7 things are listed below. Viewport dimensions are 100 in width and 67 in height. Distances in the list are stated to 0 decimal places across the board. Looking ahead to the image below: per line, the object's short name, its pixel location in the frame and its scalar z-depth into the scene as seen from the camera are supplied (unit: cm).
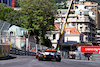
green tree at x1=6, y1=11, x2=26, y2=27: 6084
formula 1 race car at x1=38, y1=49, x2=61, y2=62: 2214
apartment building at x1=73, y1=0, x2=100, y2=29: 18291
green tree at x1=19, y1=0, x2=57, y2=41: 5259
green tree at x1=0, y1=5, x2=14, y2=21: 6950
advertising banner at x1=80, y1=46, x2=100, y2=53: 4061
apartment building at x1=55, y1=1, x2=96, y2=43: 11589
